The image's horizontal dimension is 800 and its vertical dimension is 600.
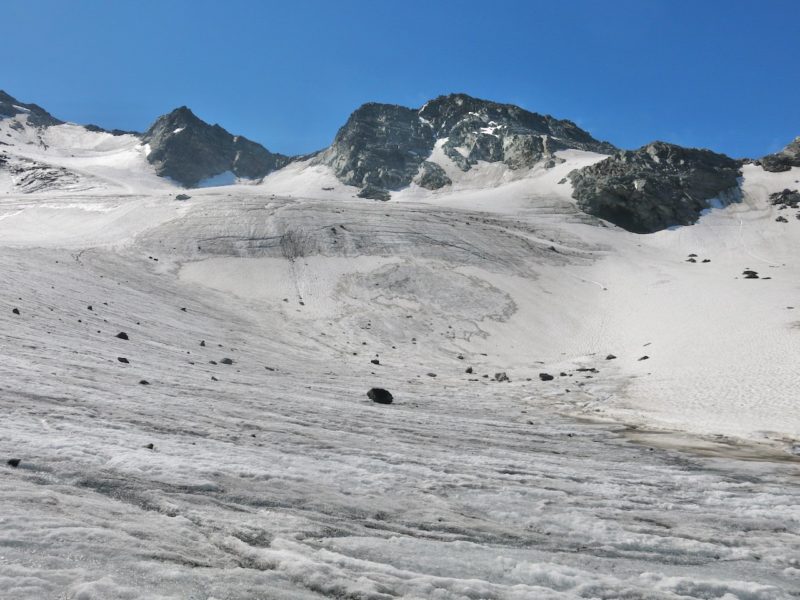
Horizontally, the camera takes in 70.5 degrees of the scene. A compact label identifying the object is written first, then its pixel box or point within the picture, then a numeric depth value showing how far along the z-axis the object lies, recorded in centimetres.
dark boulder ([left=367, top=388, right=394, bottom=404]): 1780
